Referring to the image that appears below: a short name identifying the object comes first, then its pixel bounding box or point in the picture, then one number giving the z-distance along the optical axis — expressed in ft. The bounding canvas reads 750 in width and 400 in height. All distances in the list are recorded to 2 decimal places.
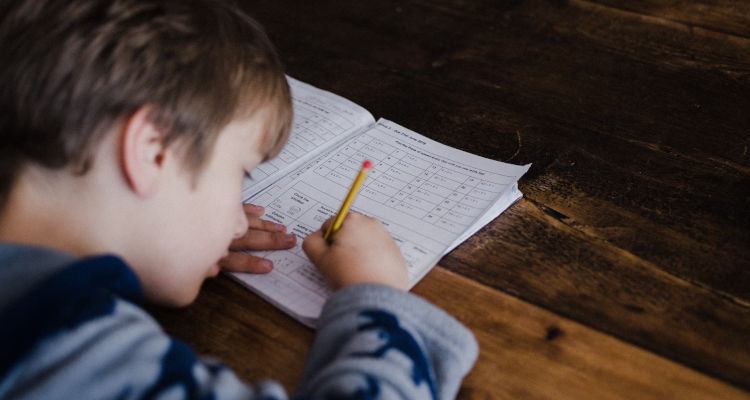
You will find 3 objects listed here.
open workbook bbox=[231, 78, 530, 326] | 2.47
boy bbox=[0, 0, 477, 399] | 1.68
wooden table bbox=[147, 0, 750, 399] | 2.15
